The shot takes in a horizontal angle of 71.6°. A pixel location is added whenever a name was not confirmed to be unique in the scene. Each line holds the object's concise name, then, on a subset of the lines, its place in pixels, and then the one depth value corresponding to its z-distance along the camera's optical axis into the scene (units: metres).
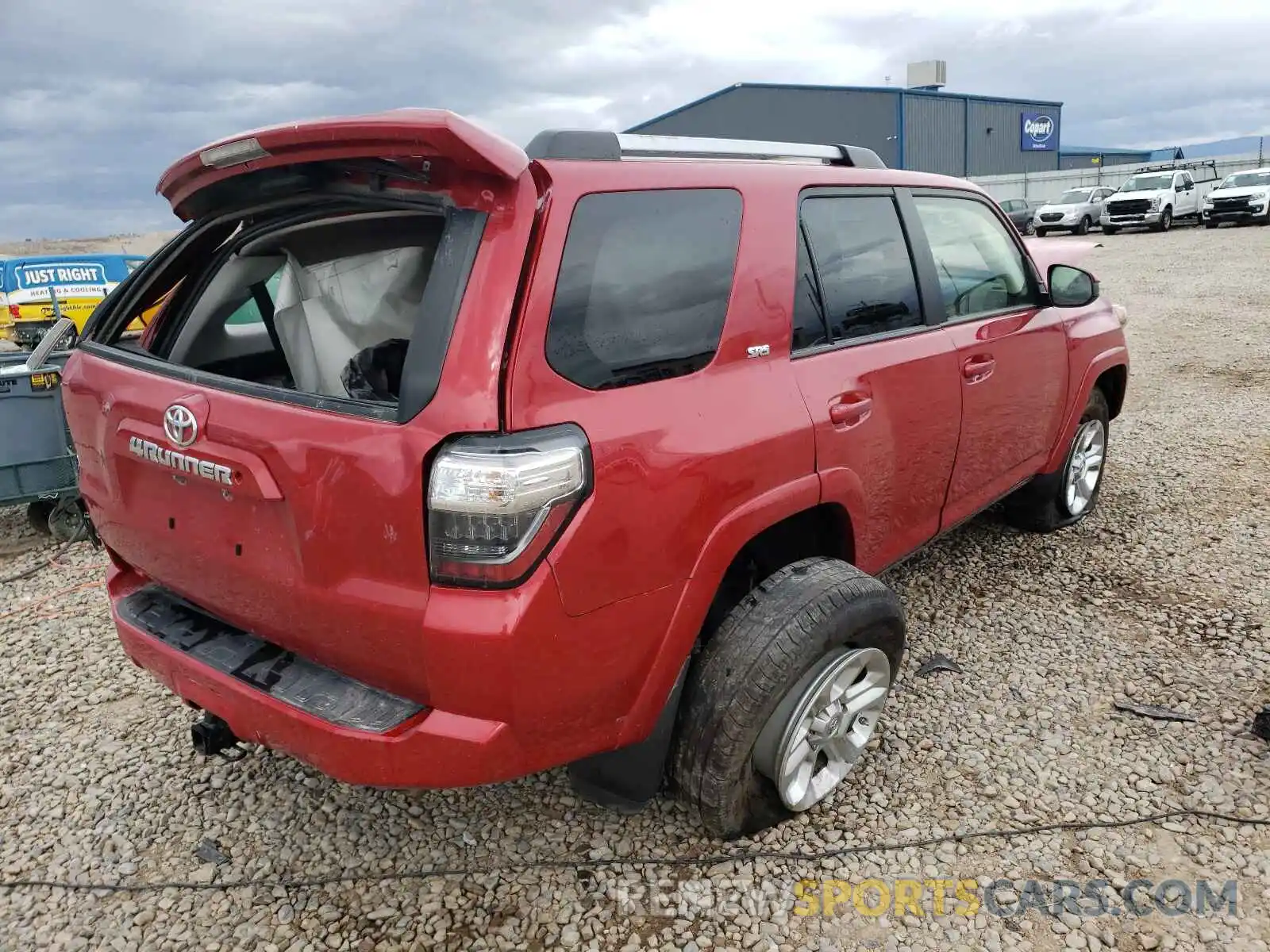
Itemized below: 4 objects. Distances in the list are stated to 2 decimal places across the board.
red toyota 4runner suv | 1.78
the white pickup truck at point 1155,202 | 25.12
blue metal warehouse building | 39.75
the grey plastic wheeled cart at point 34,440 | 4.84
